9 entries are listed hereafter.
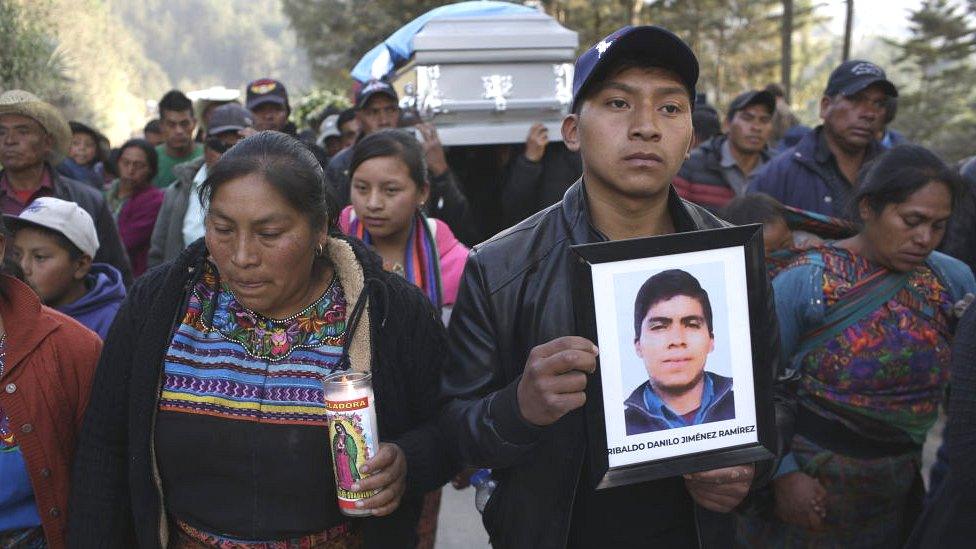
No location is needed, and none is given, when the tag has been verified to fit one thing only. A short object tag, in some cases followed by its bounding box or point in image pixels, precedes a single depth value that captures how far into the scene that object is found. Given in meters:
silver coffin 5.30
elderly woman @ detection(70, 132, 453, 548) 2.07
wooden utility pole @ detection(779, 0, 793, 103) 18.12
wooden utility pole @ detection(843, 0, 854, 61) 16.49
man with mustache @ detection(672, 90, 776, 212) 5.58
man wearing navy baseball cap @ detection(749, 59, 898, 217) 4.36
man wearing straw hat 4.39
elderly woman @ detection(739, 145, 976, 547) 2.76
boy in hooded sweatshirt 3.13
